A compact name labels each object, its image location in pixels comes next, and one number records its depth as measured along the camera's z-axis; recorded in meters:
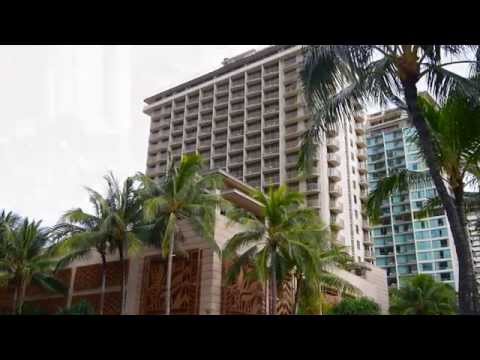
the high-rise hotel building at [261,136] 51.19
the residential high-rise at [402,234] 73.44
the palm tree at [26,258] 23.41
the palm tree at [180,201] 18.20
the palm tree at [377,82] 9.26
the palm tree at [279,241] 18.11
